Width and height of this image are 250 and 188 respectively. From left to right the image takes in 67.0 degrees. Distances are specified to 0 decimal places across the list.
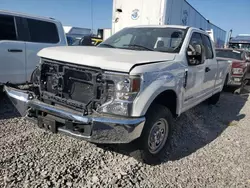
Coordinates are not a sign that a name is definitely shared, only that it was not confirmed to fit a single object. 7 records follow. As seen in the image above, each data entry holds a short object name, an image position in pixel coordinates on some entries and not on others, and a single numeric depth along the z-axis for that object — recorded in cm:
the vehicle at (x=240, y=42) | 1335
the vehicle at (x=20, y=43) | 387
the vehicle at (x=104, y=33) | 1003
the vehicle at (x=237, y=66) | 676
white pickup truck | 208
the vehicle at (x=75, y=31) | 1737
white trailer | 668
